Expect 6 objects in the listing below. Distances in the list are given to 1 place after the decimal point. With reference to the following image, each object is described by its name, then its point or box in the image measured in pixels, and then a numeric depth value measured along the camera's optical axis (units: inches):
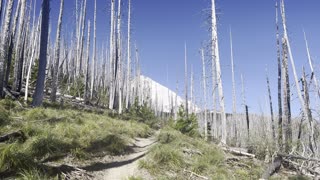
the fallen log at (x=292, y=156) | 384.2
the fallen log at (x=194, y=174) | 334.3
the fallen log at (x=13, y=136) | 264.2
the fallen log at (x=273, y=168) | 381.1
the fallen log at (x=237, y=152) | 500.3
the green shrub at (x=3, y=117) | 309.4
